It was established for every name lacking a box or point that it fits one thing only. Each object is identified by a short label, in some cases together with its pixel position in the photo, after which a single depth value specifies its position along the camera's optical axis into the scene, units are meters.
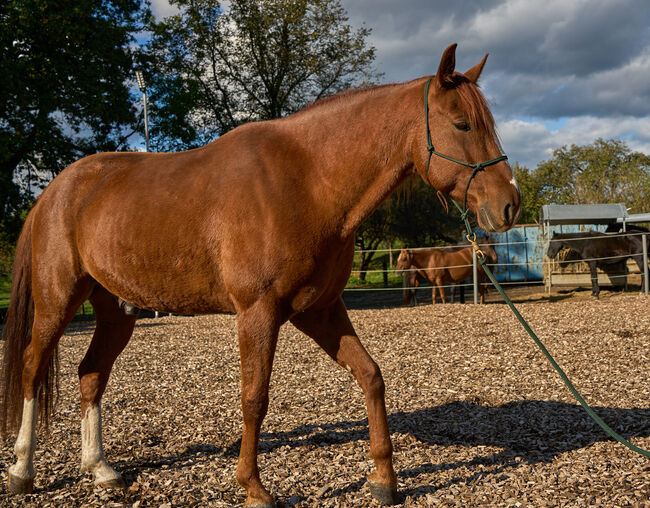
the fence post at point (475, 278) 12.85
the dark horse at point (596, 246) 14.00
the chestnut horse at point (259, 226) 2.45
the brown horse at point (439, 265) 14.12
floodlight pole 12.66
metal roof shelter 15.84
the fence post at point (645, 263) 12.19
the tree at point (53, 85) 13.23
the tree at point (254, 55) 18.97
